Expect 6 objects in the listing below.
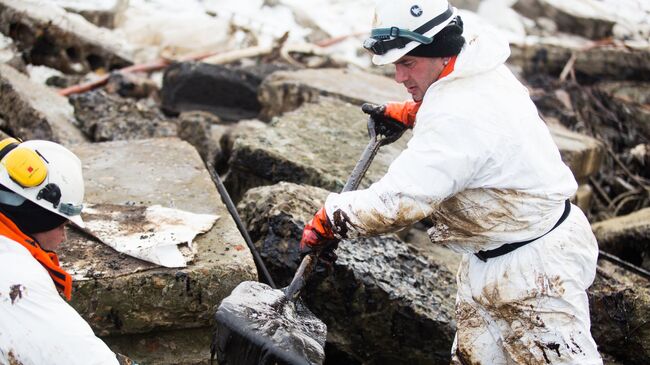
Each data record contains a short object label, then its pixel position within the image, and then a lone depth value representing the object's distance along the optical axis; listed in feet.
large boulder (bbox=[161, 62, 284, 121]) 24.80
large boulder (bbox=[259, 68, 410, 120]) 21.52
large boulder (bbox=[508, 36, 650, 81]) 32.35
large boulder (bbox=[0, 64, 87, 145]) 17.56
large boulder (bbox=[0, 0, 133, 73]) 25.70
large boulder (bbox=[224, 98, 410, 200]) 15.25
